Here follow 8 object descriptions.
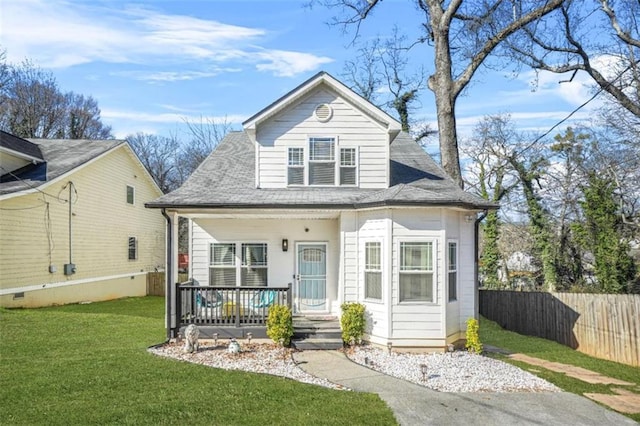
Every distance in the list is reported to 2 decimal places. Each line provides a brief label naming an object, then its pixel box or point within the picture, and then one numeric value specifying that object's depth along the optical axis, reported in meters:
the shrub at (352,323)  10.02
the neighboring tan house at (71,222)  14.77
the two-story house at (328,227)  9.87
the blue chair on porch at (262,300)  10.59
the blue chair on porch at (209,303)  10.50
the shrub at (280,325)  9.80
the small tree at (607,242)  15.05
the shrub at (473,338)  10.00
